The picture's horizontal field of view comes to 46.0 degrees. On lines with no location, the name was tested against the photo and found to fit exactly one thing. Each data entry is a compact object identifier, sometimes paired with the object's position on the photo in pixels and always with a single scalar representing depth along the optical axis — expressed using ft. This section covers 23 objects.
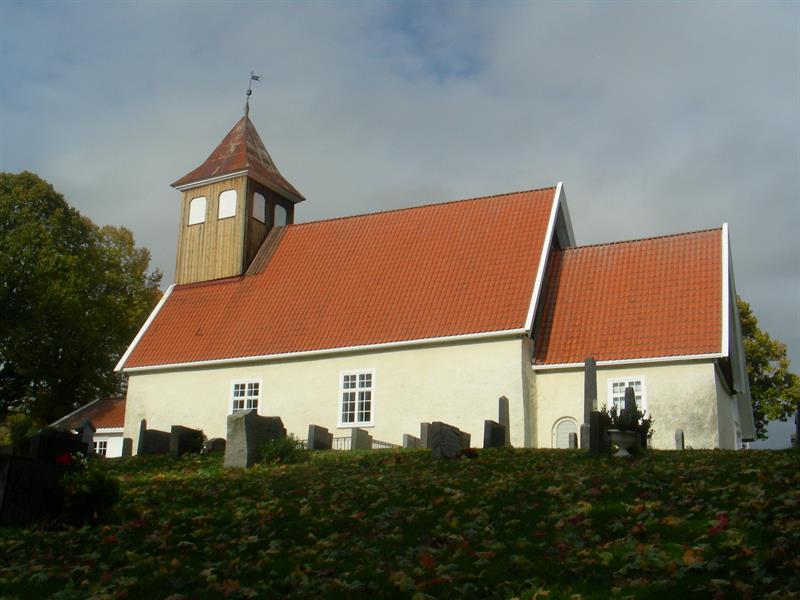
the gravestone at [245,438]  65.41
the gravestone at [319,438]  77.87
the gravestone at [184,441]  77.30
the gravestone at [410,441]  75.97
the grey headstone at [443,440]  59.41
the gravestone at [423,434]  72.64
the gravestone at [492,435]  67.67
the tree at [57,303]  130.21
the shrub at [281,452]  65.57
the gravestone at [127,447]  89.66
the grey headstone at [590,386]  64.80
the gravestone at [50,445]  48.29
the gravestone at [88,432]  108.82
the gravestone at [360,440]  76.89
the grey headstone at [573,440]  72.70
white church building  82.23
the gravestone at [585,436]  63.46
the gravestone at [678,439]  75.61
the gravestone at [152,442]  81.87
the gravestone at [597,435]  57.26
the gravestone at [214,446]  80.64
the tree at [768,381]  129.08
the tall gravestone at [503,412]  72.87
